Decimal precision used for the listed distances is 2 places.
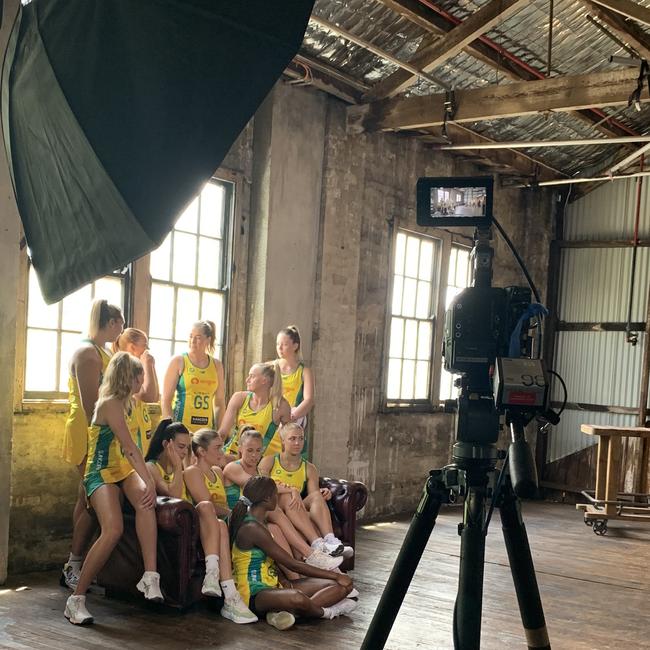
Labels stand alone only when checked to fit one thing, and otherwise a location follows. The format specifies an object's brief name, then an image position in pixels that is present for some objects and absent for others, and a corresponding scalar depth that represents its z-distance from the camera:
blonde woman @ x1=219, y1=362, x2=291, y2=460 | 5.42
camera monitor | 2.32
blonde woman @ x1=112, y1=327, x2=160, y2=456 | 4.65
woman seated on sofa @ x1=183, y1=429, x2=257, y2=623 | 4.18
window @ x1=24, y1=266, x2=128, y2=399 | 4.86
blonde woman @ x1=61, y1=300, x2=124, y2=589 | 4.43
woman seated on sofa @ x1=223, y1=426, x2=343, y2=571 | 4.71
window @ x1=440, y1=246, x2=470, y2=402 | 8.66
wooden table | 7.46
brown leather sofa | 4.27
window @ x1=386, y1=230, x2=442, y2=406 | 7.93
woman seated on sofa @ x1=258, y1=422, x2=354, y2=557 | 4.96
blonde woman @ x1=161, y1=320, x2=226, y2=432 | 5.27
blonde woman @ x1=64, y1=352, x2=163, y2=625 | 4.14
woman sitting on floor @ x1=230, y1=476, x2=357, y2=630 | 4.21
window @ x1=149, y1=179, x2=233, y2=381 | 5.62
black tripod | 2.12
